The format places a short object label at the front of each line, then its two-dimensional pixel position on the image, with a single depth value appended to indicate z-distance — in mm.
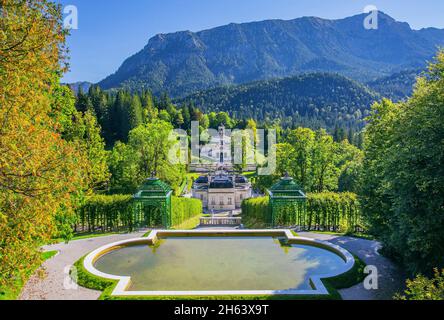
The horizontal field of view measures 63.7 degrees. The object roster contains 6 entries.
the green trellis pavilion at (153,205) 20344
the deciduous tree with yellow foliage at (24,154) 8383
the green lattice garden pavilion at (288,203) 20688
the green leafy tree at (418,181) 10312
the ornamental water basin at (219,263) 11477
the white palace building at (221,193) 51812
